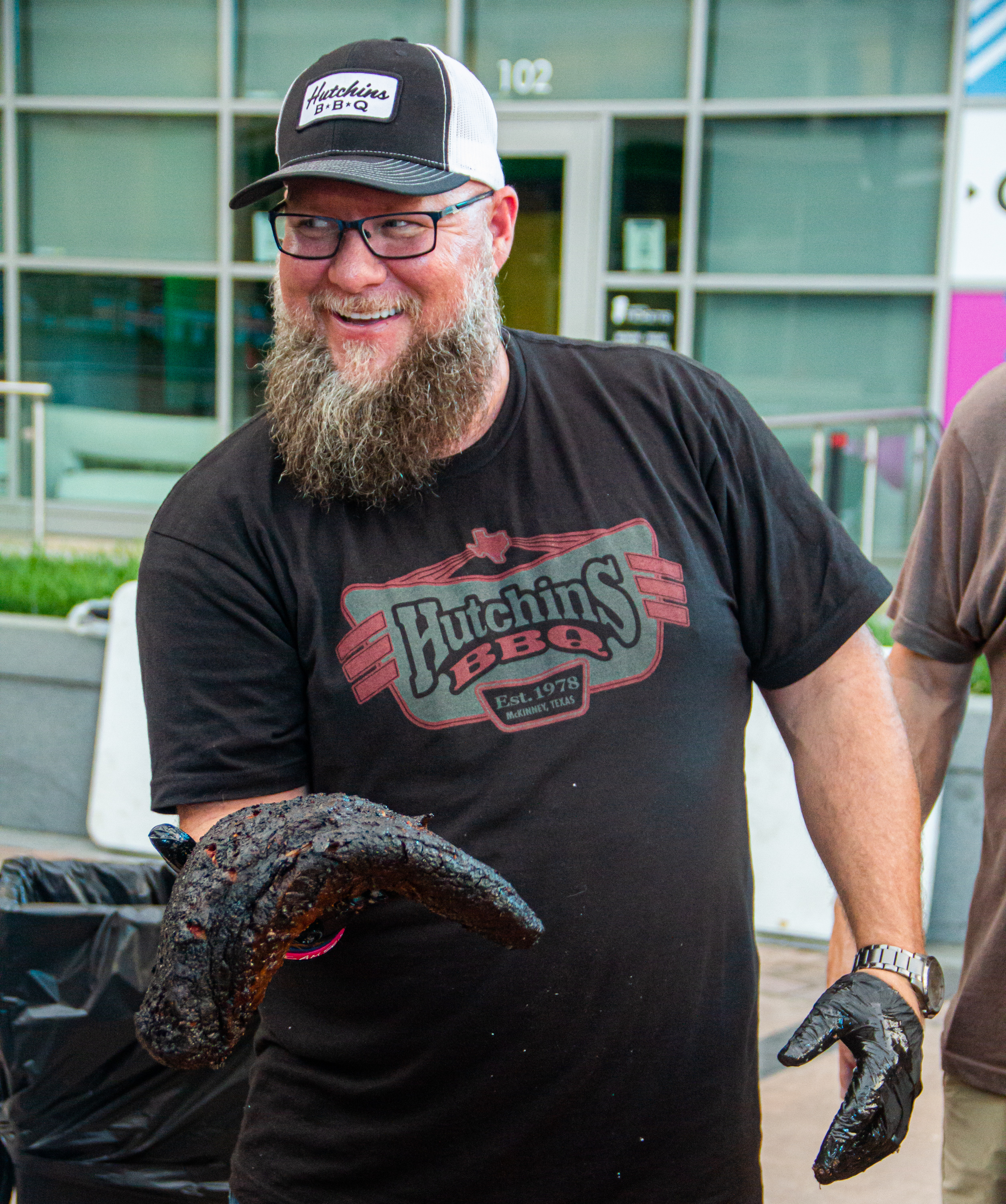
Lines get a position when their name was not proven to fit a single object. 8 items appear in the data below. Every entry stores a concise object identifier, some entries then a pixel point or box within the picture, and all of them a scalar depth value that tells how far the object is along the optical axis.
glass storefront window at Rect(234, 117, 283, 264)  8.46
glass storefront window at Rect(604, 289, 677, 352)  7.97
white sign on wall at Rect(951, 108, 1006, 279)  7.24
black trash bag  2.59
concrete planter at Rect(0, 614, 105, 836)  5.34
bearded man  1.74
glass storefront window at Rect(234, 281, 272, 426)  8.71
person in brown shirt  2.03
